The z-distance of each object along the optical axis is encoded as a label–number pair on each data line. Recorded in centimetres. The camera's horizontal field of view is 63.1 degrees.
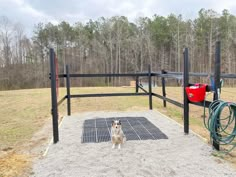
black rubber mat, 288
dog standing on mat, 253
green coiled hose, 227
